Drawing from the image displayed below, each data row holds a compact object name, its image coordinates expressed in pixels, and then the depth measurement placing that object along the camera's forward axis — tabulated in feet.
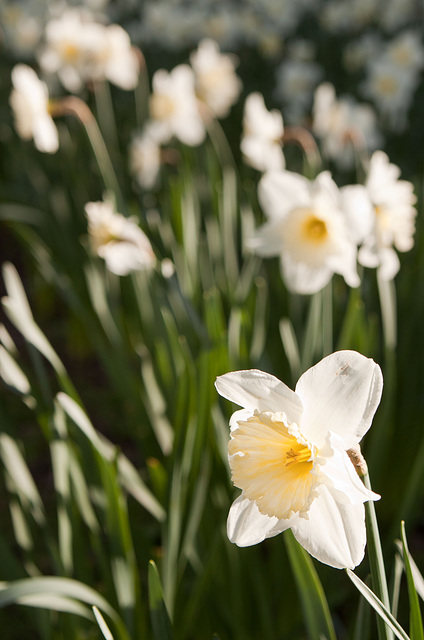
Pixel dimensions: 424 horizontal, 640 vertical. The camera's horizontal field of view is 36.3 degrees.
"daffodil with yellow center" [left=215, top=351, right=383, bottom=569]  2.18
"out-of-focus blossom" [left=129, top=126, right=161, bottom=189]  8.18
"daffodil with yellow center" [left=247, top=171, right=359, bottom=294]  4.40
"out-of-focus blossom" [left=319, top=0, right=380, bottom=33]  16.01
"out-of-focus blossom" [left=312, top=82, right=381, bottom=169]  7.38
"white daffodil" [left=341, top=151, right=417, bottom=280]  4.40
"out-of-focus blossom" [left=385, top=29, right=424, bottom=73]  11.25
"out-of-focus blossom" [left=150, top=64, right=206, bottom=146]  7.65
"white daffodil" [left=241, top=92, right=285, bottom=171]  6.32
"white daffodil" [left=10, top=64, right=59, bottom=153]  6.39
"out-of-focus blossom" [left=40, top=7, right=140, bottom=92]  7.88
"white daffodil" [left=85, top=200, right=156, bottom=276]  5.07
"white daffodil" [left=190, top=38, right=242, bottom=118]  8.65
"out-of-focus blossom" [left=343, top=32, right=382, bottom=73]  13.74
